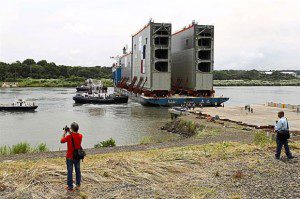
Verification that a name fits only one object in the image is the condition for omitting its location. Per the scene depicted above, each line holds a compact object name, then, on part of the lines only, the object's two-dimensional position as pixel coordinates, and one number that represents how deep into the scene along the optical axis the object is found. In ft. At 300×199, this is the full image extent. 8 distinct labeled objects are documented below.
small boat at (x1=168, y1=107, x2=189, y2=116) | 117.46
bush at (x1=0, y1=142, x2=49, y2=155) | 60.39
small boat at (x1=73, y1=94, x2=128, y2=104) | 207.10
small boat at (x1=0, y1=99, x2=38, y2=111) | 170.09
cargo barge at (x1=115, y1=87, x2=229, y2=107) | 183.11
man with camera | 28.89
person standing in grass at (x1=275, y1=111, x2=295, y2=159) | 40.47
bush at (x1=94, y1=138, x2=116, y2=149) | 65.31
